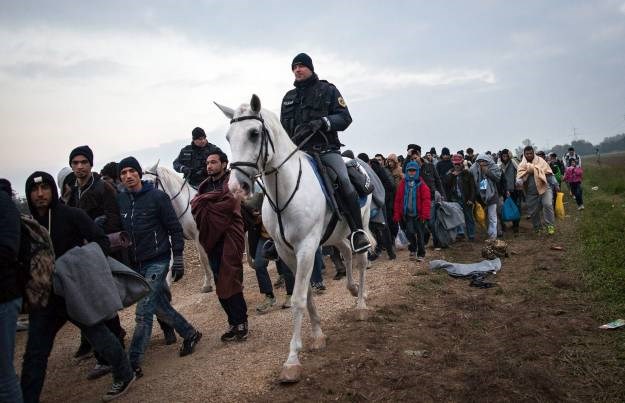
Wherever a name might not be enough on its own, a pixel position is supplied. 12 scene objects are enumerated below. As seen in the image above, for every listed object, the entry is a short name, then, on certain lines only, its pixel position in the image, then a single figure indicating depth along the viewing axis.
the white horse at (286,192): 4.06
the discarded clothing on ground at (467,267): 8.09
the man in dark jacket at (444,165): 13.26
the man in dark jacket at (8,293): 3.16
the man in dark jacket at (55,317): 3.88
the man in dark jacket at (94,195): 5.54
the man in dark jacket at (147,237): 4.98
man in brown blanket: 5.52
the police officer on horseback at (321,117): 5.27
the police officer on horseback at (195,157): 9.21
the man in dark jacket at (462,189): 11.76
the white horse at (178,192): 8.89
